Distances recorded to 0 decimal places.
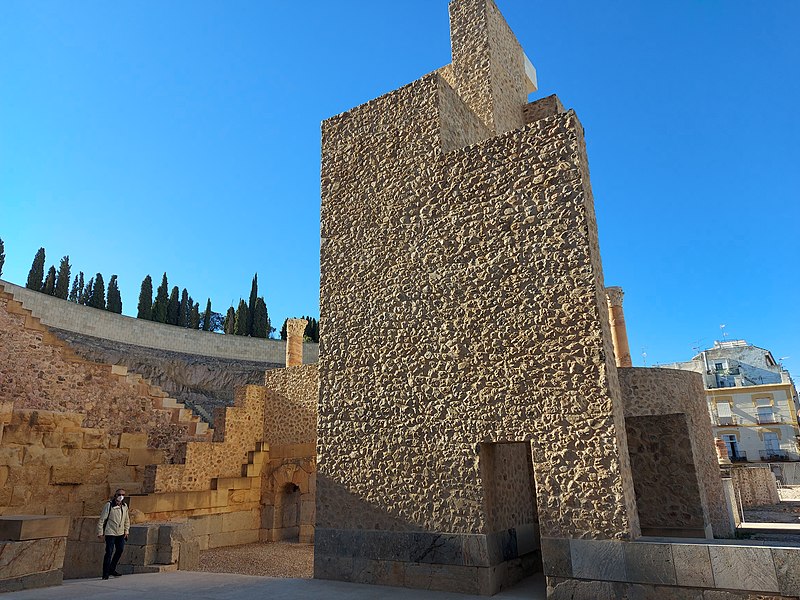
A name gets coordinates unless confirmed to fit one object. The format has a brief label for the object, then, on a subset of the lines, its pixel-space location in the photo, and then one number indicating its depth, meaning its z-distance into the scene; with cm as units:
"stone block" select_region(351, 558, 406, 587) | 604
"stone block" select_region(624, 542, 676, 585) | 455
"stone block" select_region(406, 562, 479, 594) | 557
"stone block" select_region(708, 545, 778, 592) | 415
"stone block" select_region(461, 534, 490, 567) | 559
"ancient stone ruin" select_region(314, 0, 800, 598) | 515
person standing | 728
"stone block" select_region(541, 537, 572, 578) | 504
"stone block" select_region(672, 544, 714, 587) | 438
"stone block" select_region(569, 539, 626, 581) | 479
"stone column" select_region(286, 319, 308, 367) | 1564
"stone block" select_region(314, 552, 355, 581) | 641
